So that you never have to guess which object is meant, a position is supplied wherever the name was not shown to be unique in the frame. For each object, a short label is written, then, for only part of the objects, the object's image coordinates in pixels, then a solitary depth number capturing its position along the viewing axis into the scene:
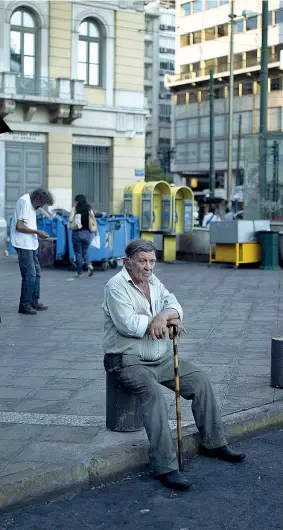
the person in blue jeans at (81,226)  17.62
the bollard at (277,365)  7.55
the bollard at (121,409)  6.05
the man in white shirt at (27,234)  11.93
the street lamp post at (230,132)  40.12
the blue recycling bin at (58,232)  19.25
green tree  74.88
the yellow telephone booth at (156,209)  22.09
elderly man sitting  5.75
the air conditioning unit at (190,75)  72.12
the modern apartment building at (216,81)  65.12
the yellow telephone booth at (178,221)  22.16
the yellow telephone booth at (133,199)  22.89
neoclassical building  28.00
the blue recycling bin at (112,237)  19.41
